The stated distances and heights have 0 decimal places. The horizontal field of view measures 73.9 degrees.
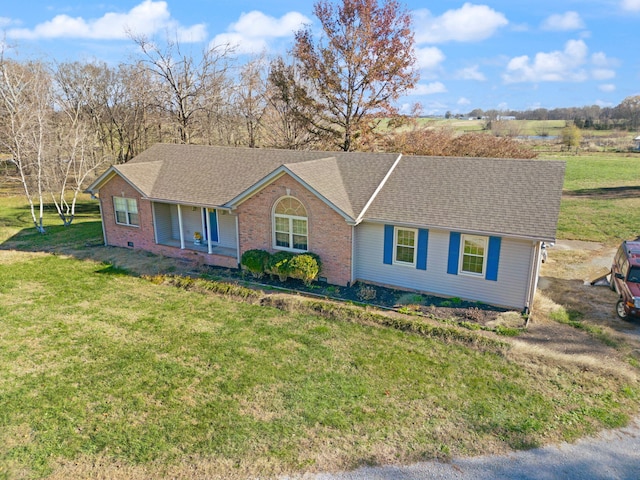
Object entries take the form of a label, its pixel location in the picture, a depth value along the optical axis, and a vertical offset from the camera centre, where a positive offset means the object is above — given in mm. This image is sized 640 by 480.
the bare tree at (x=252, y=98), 41562 +3546
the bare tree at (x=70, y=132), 29125 +235
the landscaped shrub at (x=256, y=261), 17312 -4995
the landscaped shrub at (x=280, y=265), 16688 -4965
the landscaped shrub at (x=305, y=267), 16281 -4906
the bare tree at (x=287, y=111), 33781 +2010
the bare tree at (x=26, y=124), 24281 +746
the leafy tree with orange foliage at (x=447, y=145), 31047 -768
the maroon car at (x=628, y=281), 13156 -4712
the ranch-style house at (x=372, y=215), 14438 -2988
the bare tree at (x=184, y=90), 35719 +3856
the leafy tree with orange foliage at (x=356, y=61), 30562 +5214
